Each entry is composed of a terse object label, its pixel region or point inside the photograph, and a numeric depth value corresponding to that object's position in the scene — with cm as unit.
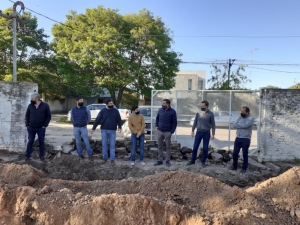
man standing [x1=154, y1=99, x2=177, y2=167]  750
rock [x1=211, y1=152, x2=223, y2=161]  813
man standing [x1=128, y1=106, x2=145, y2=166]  775
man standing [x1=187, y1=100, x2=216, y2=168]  738
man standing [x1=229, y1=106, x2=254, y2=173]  700
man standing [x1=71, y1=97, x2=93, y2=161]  763
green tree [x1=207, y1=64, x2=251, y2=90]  2480
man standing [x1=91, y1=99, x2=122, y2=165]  755
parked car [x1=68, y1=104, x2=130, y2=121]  1997
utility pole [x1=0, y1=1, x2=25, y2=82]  1413
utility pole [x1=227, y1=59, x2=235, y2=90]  2504
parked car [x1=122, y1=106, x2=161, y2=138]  990
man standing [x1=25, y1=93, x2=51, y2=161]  735
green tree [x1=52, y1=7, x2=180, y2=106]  1880
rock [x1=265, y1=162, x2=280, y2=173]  748
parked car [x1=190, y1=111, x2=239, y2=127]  906
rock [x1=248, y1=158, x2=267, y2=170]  745
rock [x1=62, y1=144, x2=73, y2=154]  820
